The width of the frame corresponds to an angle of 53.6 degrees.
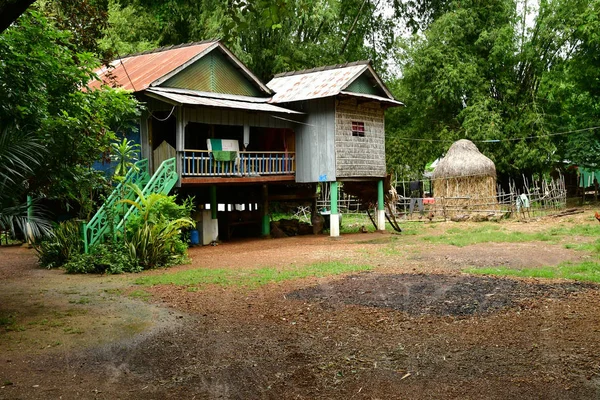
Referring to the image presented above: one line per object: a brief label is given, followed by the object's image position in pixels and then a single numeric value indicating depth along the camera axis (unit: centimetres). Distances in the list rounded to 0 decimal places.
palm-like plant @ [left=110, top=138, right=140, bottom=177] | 1477
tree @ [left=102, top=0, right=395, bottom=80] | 2922
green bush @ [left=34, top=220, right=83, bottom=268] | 1466
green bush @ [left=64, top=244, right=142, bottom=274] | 1368
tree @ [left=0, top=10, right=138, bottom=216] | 885
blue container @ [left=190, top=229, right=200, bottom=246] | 1992
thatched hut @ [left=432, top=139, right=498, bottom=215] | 3011
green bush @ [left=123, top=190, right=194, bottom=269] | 1435
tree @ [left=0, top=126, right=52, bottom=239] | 814
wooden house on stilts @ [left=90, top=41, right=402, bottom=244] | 1855
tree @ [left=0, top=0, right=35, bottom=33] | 425
